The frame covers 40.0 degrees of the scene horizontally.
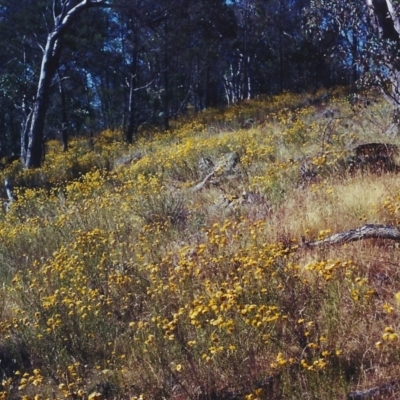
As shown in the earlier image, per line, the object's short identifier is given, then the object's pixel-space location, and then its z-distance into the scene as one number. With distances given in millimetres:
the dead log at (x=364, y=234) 3848
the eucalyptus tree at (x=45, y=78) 12711
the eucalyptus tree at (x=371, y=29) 6621
